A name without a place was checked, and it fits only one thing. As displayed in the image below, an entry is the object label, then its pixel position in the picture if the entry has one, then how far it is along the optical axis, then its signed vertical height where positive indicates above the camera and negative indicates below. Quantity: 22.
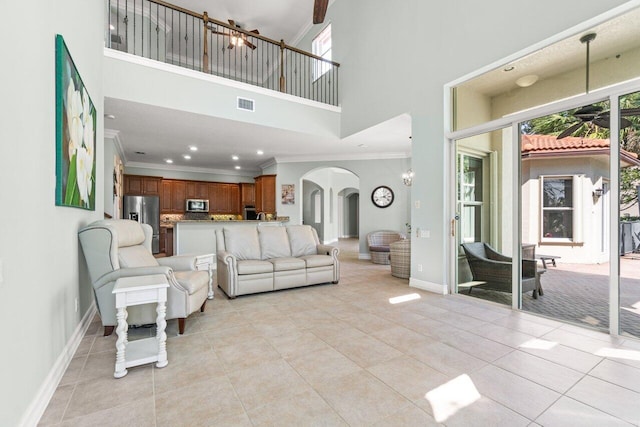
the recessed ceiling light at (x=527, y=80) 3.35 +1.55
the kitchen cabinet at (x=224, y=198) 10.12 +0.52
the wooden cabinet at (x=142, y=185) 8.56 +0.83
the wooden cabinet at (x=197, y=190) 9.71 +0.78
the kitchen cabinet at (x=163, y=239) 8.93 -0.81
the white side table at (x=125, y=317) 2.12 -0.78
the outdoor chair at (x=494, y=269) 3.63 -0.74
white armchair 2.72 -0.56
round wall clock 7.99 +0.47
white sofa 4.18 -0.73
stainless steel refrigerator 7.89 +0.05
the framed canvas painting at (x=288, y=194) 8.47 +0.55
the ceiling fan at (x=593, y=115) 2.76 +0.97
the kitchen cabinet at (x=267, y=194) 8.49 +0.56
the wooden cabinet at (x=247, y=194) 10.48 +0.68
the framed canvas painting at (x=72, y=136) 2.09 +0.65
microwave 9.58 +0.26
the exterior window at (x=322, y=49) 7.28 +4.27
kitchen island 6.26 -0.52
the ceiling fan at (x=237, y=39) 5.40 +3.29
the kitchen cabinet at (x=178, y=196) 9.48 +0.55
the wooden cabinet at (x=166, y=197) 9.30 +0.51
